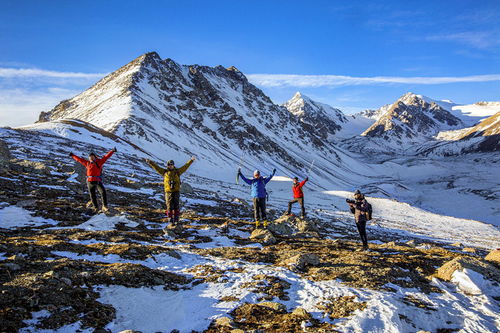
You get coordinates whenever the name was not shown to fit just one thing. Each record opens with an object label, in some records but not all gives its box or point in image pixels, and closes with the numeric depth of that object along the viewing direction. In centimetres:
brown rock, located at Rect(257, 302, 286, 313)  638
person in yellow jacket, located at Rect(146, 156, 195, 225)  1366
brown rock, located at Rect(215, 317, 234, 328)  569
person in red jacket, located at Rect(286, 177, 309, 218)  1930
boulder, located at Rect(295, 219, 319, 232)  1755
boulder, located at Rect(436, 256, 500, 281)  862
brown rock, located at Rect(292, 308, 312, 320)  606
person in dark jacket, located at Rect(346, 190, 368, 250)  1338
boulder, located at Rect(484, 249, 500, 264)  1178
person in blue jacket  1534
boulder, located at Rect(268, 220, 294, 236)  1617
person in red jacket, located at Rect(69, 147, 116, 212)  1398
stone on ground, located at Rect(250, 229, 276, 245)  1300
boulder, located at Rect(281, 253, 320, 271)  904
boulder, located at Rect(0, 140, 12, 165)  2052
